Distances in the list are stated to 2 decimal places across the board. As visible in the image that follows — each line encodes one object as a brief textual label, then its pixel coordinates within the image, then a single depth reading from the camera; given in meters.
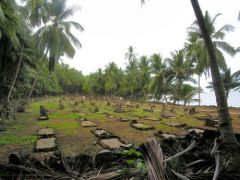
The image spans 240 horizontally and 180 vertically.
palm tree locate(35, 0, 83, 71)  15.98
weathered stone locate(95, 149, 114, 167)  3.53
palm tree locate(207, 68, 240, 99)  26.48
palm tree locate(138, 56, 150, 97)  34.69
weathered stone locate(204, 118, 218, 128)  10.67
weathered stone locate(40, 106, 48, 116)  14.25
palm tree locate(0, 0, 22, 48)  8.55
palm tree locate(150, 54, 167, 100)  19.88
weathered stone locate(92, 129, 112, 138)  7.38
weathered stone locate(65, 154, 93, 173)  3.39
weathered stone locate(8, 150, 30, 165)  3.31
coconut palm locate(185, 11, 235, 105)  19.69
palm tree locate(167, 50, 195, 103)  20.34
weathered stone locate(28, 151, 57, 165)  3.38
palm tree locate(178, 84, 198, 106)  31.22
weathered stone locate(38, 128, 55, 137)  7.77
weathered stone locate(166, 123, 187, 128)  10.27
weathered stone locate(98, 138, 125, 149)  6.13
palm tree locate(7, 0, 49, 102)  15.51
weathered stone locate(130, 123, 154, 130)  9.33
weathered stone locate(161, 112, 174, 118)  14.62
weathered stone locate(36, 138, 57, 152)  5.78
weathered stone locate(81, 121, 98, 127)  10.18
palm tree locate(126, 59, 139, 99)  37.47
